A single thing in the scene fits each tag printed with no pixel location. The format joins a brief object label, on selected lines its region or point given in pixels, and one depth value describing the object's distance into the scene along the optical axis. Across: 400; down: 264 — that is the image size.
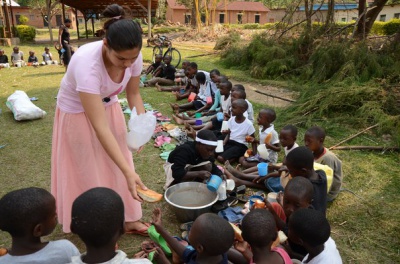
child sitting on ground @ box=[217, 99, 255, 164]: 3.92
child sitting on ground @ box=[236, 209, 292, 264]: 1.67
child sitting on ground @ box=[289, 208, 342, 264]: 1.70
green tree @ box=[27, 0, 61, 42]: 33.31
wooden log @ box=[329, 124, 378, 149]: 4.16
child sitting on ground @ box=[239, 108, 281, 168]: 3.65
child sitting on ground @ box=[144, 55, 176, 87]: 7.76
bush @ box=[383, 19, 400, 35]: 17.89
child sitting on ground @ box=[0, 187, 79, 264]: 1.44
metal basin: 2.76
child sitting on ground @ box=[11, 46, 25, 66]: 10.43
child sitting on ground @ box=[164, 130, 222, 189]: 2.79
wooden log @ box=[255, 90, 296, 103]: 6.15
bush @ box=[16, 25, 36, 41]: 16.95
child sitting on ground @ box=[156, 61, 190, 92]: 7.01
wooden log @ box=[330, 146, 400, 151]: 3.96
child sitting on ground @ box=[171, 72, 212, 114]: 5.69
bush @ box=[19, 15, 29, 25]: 32.03
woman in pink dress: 1.75
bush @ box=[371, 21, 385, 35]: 18.36
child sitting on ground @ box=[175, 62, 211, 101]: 6.52
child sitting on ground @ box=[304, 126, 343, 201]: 2.91
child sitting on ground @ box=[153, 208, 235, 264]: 1.59
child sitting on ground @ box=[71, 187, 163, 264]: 1.32
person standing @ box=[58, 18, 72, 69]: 9.22
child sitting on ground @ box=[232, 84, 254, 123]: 4.40
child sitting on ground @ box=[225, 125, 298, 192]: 3.18
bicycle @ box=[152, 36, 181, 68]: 10.10
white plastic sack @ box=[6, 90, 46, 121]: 5.02
